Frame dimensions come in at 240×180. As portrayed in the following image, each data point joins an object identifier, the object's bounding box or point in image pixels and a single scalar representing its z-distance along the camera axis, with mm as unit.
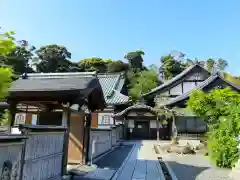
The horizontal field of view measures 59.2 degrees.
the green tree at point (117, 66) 44650
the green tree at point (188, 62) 44828
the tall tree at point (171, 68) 40722
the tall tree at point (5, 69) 3643
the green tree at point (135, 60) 48497
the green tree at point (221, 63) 51884
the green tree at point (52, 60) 42200
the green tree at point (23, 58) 36425
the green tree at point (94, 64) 46719
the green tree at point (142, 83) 33934
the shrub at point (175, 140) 18148
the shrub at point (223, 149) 8898
